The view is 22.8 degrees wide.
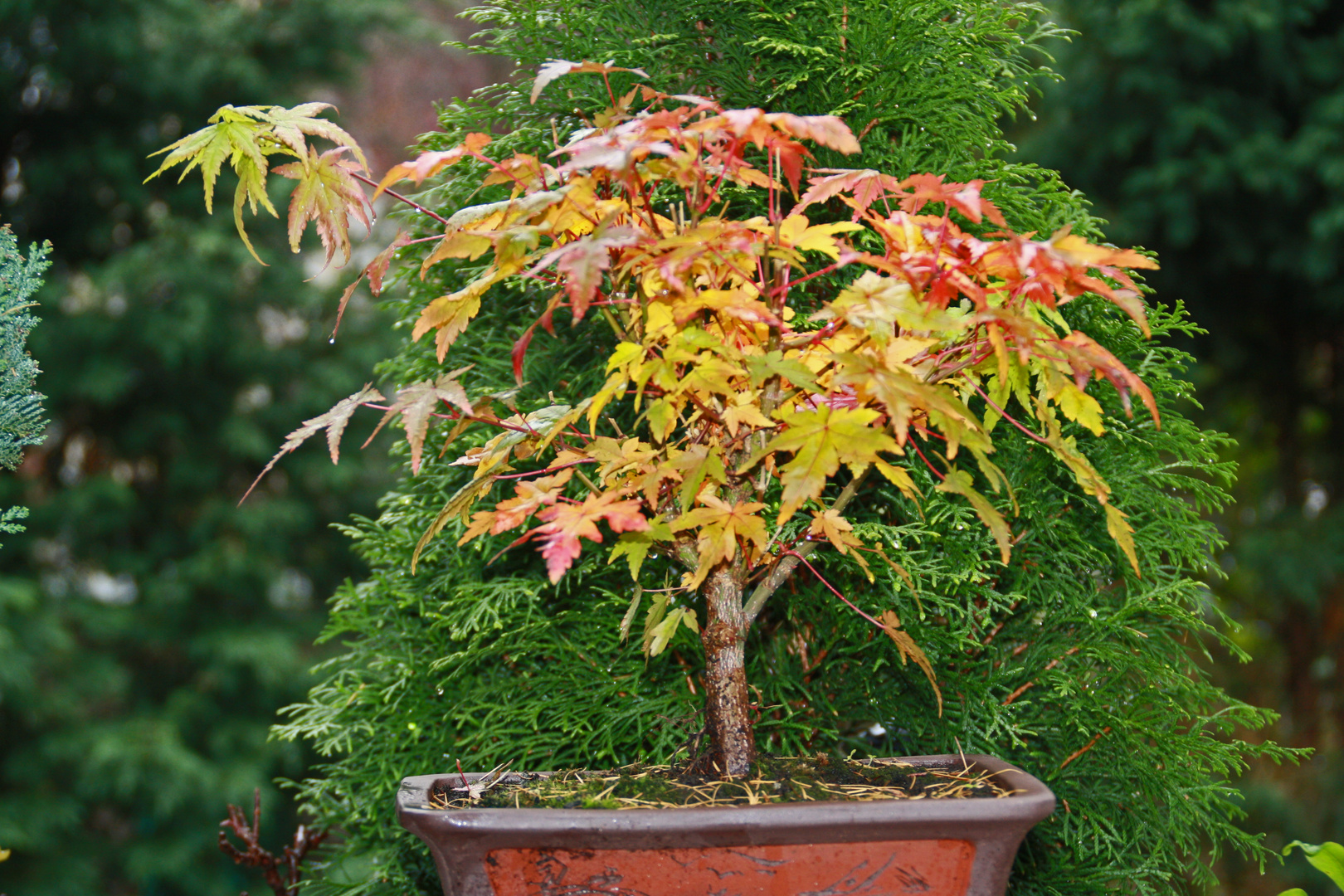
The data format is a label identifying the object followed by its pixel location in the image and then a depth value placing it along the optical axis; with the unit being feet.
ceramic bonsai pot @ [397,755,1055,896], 4.98
